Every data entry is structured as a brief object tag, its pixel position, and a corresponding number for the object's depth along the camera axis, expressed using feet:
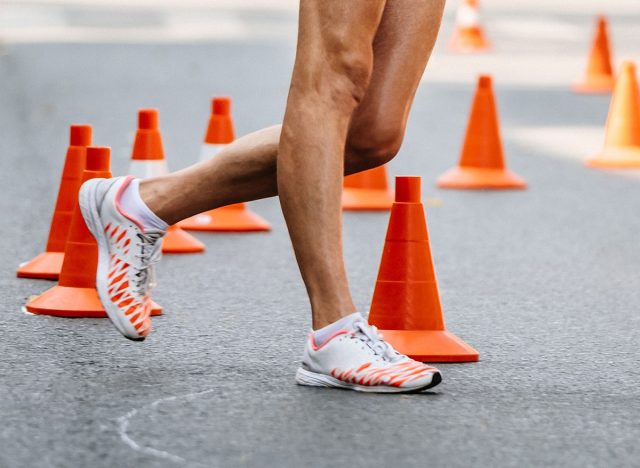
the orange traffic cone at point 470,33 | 87.13
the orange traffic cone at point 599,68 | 70.22
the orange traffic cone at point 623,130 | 49.16
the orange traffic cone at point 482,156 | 44.06
